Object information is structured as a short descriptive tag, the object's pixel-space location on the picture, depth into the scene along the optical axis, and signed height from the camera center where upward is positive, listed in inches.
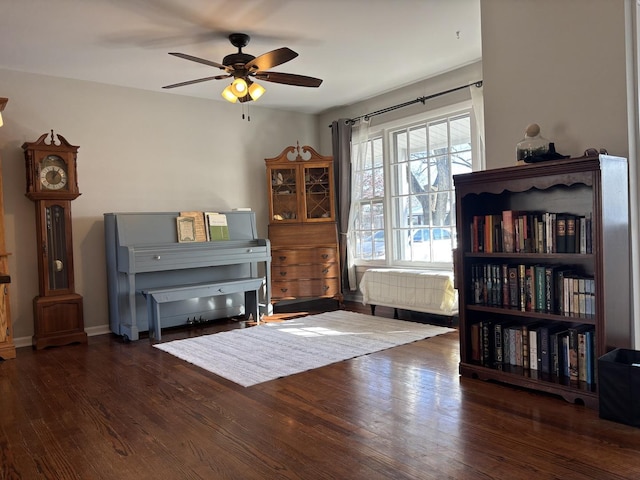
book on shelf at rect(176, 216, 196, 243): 204.4 +1.4
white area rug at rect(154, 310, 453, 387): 140.3 -38.9
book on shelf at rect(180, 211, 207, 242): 208.8 +3.3
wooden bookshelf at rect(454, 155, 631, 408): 100.8 -8.9
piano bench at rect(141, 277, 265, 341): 182.4 -23.7
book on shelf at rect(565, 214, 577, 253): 107.4 -3.6
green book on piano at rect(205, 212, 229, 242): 212.8 +2.3
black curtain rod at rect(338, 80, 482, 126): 196.7 +54.5
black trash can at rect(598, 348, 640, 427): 92.7 -33.3
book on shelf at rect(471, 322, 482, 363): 125.3 -30.7
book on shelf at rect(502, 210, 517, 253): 118.6 -2.3
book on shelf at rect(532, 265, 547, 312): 112.9 -15.4
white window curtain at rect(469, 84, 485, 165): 188.5 +45.2
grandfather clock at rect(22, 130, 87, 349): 177.2 -1.2
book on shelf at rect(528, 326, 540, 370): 115.6 -30.6
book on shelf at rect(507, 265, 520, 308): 118.3 -15.9
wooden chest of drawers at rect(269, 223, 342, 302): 233.8 -16.2
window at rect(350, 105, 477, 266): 207.3 +17.6
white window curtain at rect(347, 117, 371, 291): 243.4 +29.3
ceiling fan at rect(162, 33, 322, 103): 149.0 +48.6
